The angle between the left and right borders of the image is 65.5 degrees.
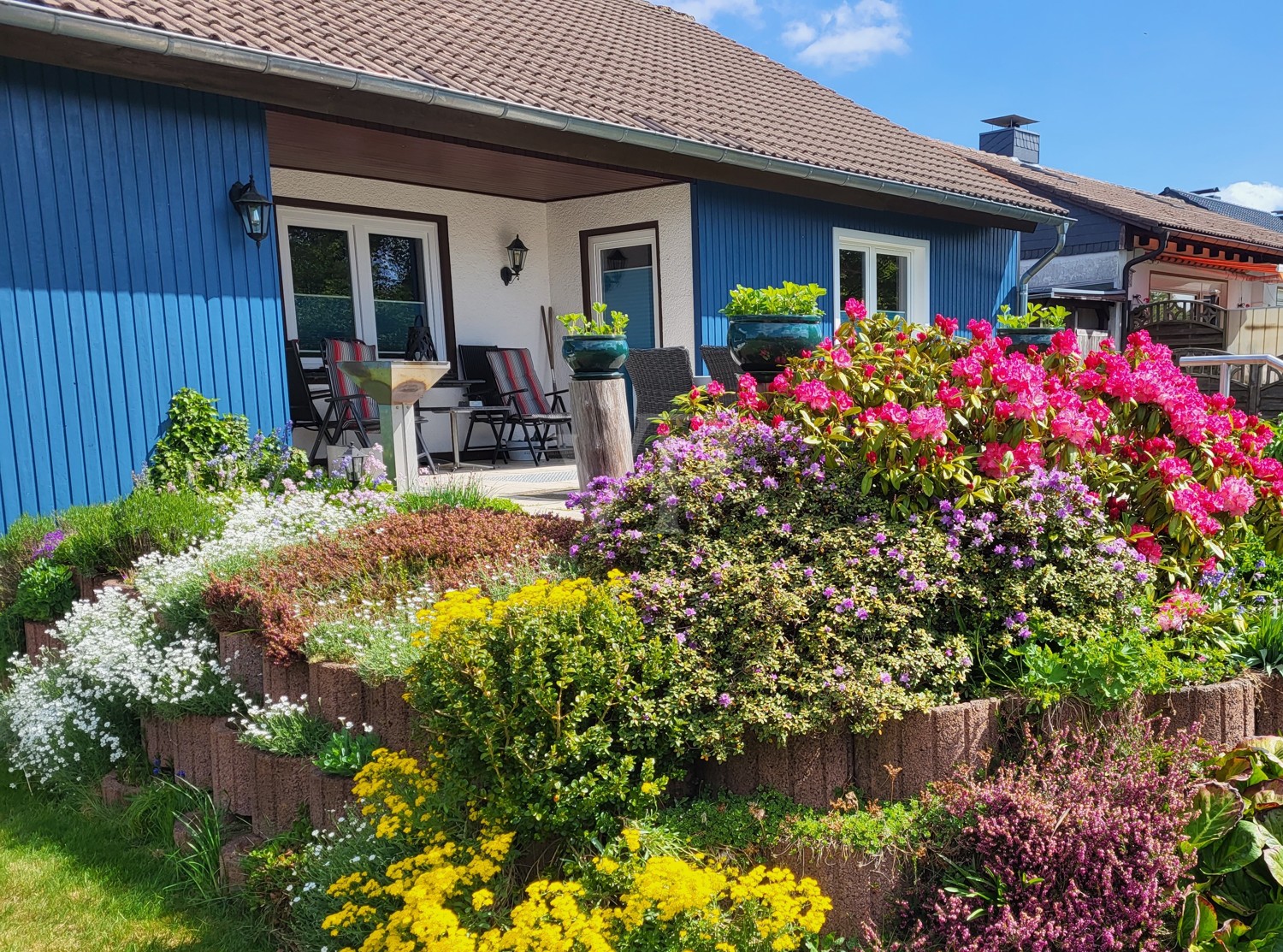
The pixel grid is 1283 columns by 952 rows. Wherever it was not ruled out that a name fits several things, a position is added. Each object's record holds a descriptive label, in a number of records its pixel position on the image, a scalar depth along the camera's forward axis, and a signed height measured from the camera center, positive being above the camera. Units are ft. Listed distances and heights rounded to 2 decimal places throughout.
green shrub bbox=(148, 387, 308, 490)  18.67 -1.70
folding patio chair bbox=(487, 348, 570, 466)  29.71 -1.15
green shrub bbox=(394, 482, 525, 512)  14.87 -2.13
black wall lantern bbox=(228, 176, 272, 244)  19.67 +3.12
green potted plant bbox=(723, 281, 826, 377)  14.57 +0.30
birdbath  16.34 -0.59
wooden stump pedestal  14.49 -1.06
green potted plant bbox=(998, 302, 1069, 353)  26.04 +0.26
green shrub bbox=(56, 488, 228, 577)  14.46 -2.38
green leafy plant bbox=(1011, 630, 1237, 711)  7.80 -2.65
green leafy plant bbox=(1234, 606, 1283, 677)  8.81 -2.79
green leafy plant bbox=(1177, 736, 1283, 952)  6.86 -3.85
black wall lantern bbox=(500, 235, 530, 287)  31.67 +2.92
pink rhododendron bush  9.21 -0.87
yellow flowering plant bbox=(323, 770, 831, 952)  6.42 -3.72
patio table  26.81 -1.75
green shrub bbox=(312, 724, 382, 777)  9.16 -3.59
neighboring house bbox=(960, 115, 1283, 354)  52.90 +3.95
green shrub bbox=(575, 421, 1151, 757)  7.76 -2.04
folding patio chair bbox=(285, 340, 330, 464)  25.57 -0.86
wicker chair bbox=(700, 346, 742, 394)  20.99 -0.39
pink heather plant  6.57 -3.57
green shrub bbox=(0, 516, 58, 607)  16.12 -2.84
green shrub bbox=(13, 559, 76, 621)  15.06 -3.29
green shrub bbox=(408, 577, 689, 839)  7.32 -2.66
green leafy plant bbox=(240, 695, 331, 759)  9.62 -3.56
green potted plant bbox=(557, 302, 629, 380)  14.48 +0.03
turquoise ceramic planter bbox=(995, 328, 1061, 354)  26.35 +0.03
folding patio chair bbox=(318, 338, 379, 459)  25.66 -1.13
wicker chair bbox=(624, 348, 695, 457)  19.83 -0.59
